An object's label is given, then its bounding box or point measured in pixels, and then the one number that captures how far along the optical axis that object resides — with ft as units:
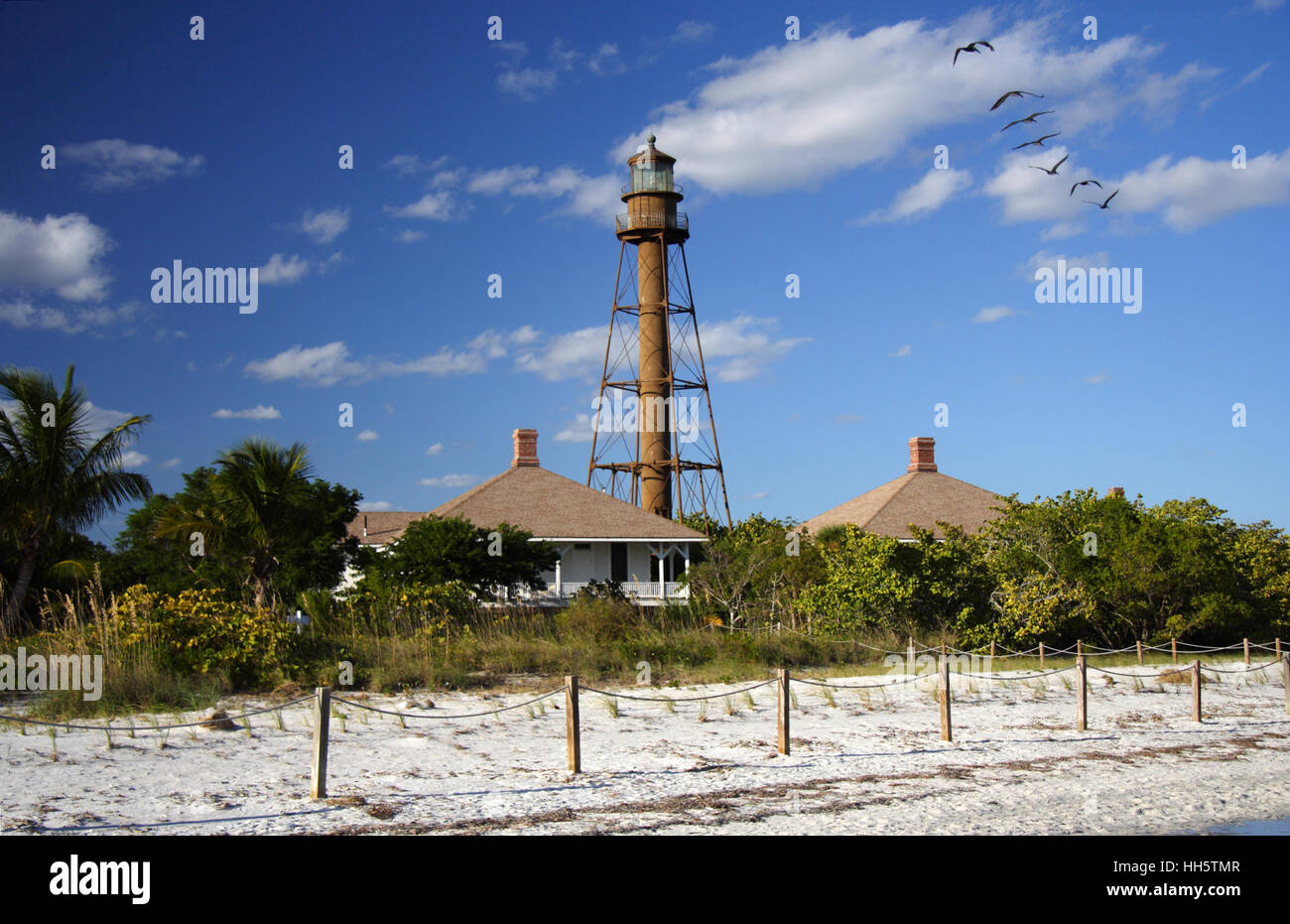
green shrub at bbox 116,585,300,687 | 49.83
